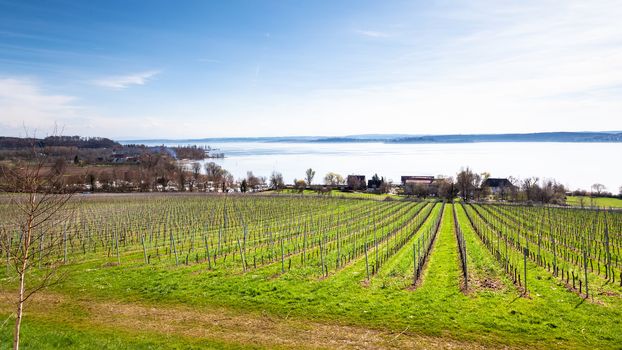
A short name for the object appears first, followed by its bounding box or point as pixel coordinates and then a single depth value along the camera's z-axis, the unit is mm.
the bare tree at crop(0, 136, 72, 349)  8586
